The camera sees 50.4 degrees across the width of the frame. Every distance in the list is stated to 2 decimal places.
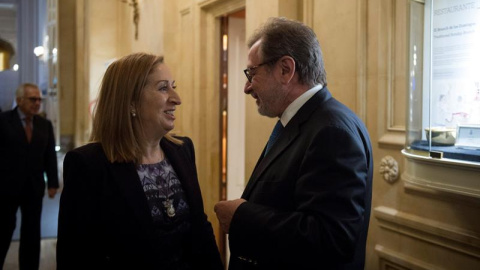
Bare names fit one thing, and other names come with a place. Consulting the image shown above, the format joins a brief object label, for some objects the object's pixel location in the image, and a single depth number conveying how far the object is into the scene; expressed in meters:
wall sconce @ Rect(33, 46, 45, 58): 12.67
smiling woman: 1.89
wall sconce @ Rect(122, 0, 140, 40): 7.44
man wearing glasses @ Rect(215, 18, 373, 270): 1.52
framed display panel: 2.17
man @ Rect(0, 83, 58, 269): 4.43
